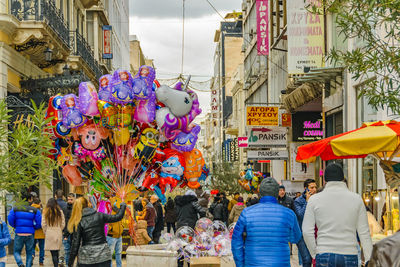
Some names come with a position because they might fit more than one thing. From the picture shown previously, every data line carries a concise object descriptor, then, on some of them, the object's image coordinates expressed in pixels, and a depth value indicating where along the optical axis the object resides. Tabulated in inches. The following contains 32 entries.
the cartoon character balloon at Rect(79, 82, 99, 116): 505.4
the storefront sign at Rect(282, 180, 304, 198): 939.3
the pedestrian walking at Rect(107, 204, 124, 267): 490.0
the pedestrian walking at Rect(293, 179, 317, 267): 464.1
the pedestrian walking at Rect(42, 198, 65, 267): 530.0
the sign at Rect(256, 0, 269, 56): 1201.0
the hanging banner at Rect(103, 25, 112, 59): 1567.4
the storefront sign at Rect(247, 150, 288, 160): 1061.8
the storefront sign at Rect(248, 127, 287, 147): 1055.6
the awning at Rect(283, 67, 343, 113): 743.8
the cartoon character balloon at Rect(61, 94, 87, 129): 508.7
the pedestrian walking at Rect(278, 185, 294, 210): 552.4
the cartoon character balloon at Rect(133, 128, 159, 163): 508.1
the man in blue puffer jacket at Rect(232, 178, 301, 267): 253.8
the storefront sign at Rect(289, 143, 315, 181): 1051.9
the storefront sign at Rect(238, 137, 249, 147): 1403.1
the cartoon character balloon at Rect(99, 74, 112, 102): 495.5
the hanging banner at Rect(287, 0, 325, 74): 712.4
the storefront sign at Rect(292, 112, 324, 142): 1051.3
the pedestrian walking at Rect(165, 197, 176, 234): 799.1
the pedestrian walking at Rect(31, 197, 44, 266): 564.1
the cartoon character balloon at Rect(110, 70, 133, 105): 490.3
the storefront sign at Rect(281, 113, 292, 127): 1082.7
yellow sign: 1030.4
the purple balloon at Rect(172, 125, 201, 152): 525.0
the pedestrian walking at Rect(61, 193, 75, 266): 543.8
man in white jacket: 260.8
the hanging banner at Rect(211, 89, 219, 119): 3597.4
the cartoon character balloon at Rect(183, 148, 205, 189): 544.7
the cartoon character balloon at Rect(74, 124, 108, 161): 510.6
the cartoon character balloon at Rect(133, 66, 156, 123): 497.0
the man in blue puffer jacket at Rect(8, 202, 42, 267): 517.7
